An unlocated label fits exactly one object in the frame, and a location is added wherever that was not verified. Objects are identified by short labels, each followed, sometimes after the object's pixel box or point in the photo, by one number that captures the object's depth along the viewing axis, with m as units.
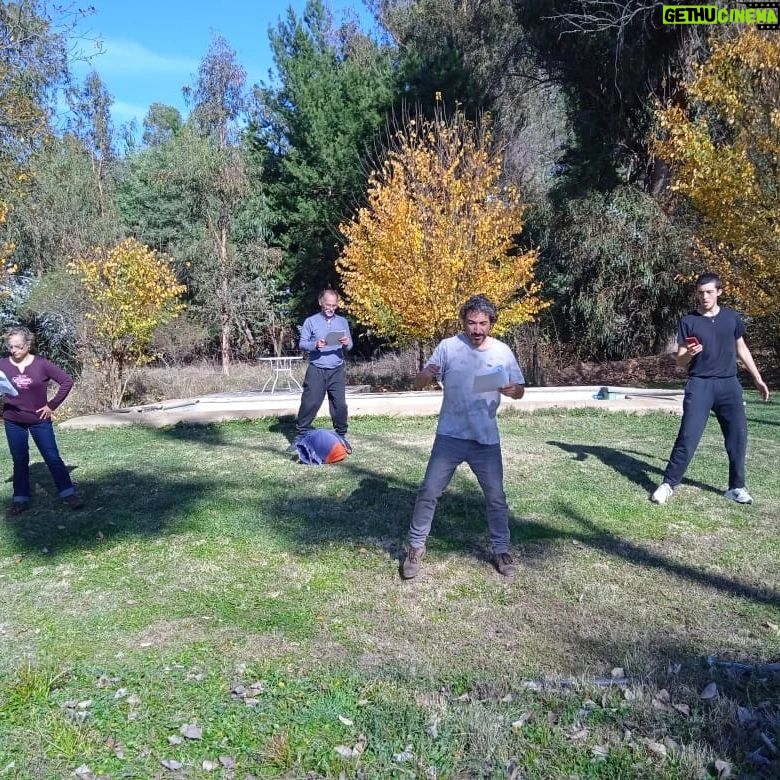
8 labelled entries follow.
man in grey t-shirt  4.25
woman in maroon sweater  6.00
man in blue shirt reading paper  7.46
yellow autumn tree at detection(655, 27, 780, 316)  12.66
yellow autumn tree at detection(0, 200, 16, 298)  13.90
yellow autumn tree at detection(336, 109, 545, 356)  13.79
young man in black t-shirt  5.66
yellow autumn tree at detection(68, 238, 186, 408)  14.66
